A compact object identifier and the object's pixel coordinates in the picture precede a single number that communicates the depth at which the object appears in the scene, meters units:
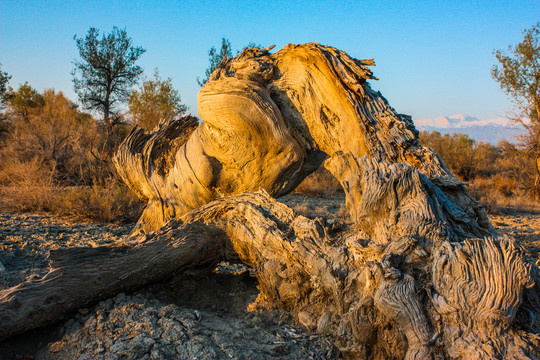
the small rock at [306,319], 2.98
